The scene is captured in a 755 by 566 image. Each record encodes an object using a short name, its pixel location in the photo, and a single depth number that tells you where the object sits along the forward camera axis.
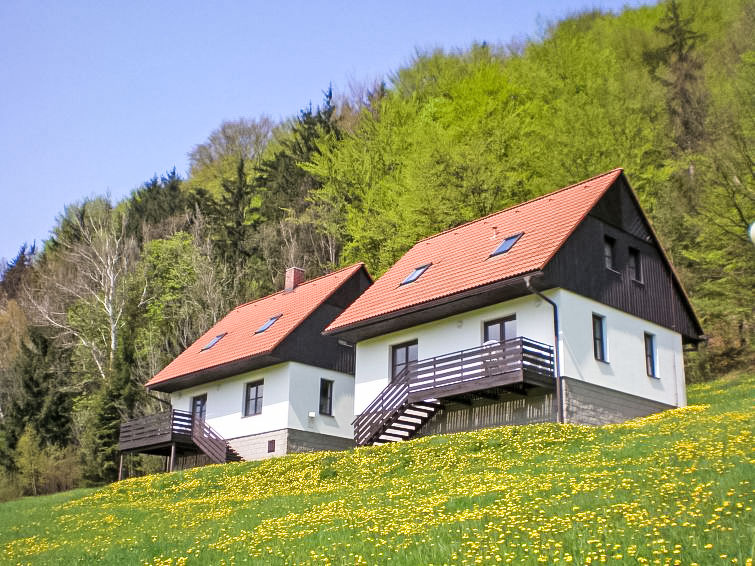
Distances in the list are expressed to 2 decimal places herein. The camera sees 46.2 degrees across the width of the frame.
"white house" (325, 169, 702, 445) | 23.41
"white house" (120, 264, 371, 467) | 31.22
